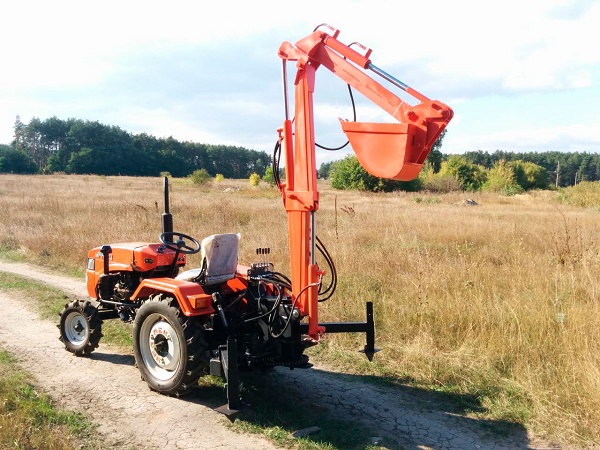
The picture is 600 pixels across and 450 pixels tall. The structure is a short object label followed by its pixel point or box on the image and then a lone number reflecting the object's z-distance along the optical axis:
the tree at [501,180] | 41.67
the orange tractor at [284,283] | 3.97
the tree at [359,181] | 43.81
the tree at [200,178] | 46.75
